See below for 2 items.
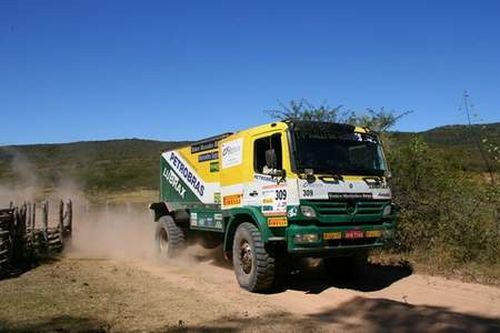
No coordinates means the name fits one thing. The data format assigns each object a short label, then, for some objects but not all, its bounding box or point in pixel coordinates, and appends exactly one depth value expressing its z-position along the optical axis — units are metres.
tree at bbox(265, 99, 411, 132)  19.38
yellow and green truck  11.26
